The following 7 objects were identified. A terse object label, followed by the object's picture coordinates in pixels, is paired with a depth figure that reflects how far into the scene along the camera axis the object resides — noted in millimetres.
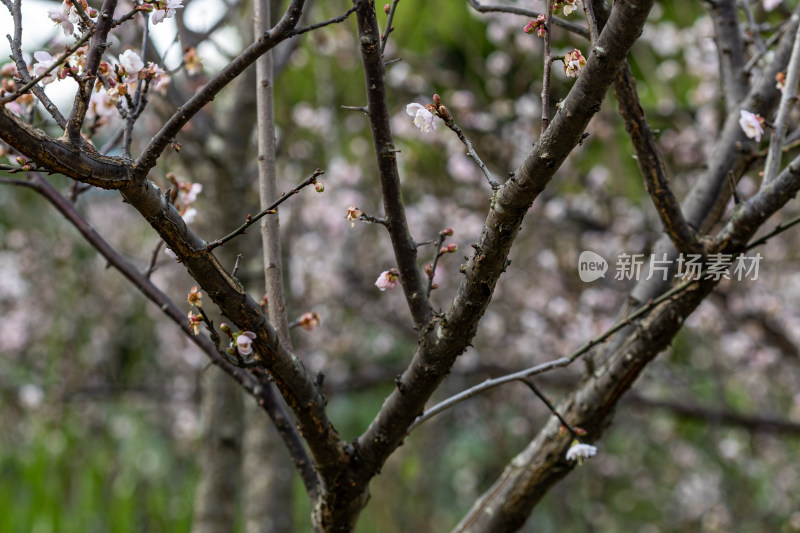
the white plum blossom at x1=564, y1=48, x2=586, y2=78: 1932
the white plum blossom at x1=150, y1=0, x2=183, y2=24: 1934
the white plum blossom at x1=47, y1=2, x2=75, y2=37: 1948
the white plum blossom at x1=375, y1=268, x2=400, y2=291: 2020
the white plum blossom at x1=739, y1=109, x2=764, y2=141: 2124
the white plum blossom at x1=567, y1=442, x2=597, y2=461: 2072
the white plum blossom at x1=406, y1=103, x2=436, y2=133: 1971
